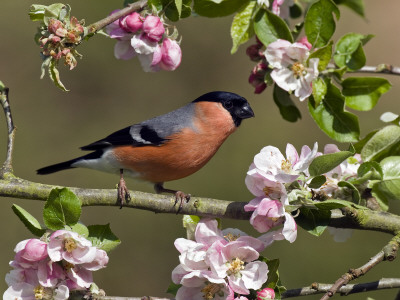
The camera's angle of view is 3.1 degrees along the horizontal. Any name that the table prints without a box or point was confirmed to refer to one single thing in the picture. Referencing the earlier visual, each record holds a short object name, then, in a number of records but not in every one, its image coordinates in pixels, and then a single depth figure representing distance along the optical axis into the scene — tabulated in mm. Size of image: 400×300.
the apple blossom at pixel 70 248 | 5549
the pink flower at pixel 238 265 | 5556
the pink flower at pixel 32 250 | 5550
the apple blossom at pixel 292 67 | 5672
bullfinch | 5932
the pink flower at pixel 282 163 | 5566
